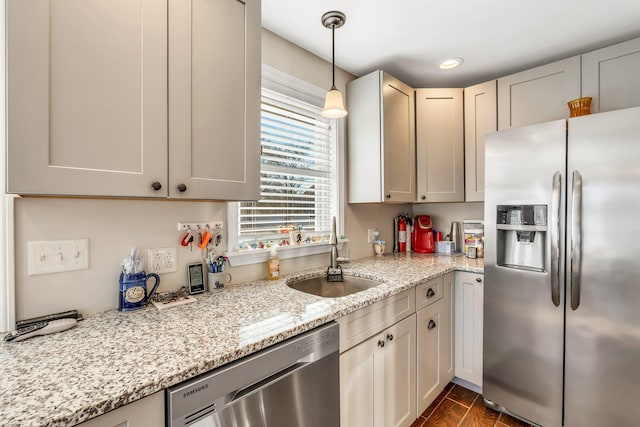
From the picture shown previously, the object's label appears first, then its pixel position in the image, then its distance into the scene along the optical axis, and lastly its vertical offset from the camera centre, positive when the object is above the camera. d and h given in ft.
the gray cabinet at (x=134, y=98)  2.61 +1.25
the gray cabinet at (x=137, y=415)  2.14 -1.57
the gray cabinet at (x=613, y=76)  5.73 +2.81
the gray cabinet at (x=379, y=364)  4.14 -2.41
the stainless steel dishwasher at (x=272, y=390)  2.57 -1.82
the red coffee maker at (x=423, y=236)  8.77 -0.70
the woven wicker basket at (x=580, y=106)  5.89 +2.20
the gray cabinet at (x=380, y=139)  6.89 +1.83
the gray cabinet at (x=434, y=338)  5.70 -2.64
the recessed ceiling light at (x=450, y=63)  6.98 +3.68
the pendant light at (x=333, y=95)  4.99 +2.04
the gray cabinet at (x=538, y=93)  6.40 +2.80
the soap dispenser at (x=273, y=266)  5.55 -1.01
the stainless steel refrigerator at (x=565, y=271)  4.57 -1.02
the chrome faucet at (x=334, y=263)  6.15 -1.11
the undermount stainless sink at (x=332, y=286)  6.00 -1.53
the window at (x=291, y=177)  5.73 +0.81
